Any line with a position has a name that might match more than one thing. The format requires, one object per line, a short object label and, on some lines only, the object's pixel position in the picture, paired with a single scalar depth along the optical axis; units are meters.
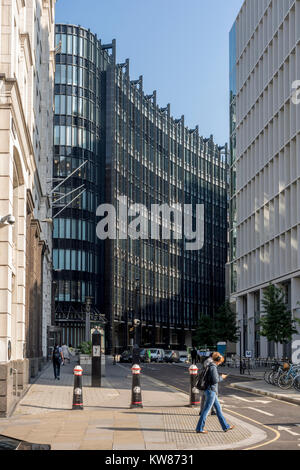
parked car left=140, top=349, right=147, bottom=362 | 79.38
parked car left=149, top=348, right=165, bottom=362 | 82.38
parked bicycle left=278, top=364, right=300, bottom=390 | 31.25
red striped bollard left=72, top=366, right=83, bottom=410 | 20.80
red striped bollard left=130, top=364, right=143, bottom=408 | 21.40
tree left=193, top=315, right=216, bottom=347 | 81.94
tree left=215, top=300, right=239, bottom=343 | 75.55
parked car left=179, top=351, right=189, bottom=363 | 86.11
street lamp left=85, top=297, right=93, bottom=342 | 69.28
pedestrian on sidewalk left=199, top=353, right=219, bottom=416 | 15.92
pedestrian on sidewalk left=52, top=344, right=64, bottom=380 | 36.44
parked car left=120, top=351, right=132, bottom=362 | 76.12
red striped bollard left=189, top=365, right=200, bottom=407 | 21.88
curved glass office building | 99.75
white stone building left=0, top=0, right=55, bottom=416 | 19.89
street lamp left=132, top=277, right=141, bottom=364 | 29.88
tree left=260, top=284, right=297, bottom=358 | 52.09
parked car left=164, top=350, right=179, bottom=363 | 83.50
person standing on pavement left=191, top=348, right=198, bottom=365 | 61.24
